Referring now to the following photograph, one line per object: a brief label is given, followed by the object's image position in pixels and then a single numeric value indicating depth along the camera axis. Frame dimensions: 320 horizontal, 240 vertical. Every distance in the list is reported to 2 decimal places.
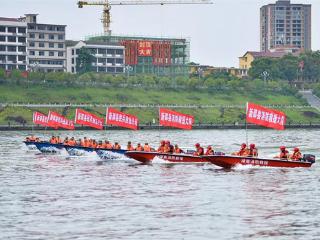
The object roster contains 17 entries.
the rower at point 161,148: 83.47
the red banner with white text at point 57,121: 115.69
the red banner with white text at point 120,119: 94.81
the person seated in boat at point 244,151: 77.88
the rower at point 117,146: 88.88
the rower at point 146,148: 85.06
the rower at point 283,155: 78.25
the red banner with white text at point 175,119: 89.94
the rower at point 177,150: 83.81
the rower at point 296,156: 78.38
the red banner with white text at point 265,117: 80.81
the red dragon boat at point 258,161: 77.62
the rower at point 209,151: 79.22
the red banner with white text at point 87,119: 103.19
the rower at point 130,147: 86.21
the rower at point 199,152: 83.01
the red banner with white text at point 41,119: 126.14
